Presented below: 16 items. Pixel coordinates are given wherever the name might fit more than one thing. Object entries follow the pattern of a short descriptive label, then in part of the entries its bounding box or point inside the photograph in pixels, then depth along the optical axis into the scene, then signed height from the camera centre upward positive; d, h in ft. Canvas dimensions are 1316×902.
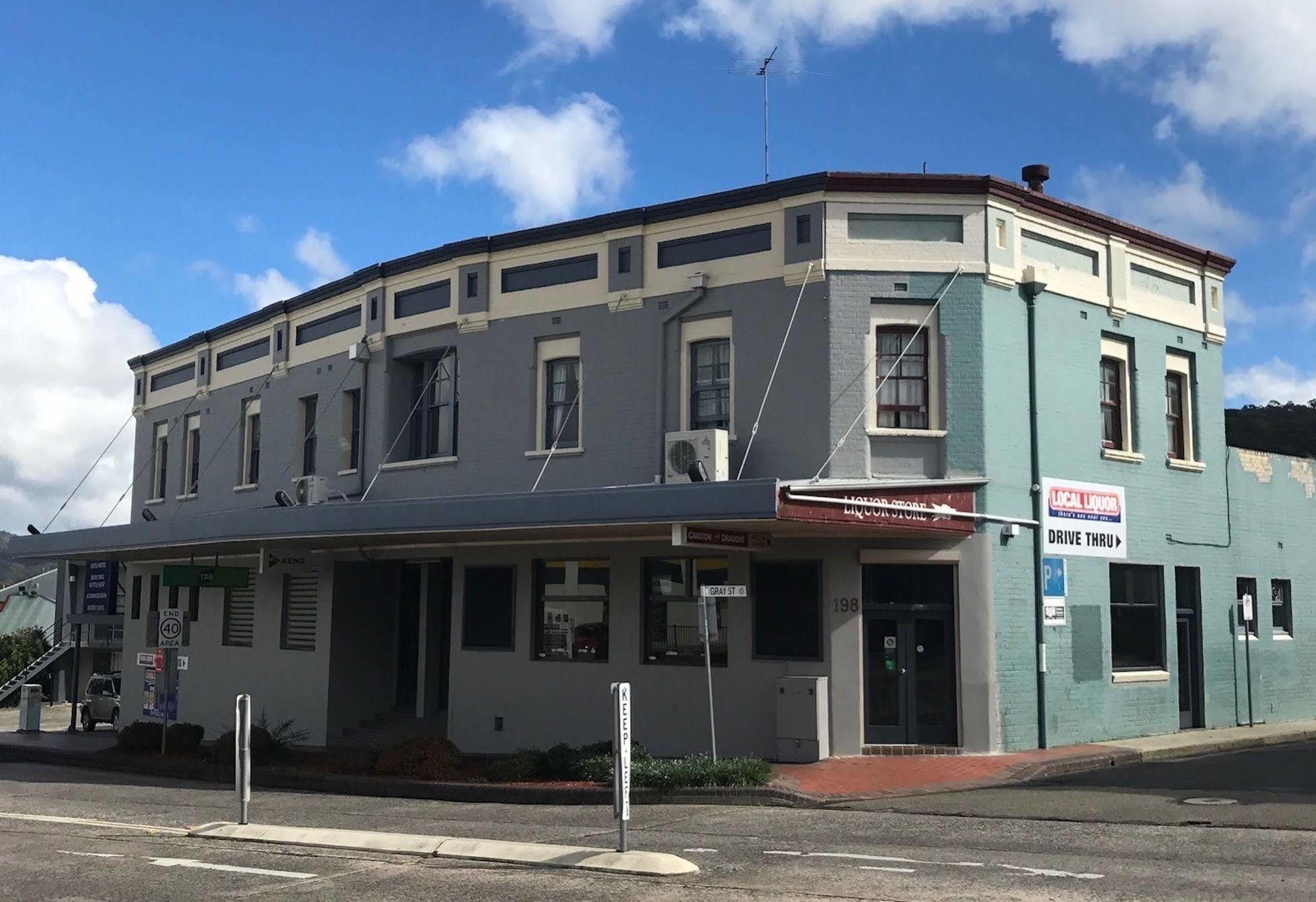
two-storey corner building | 61.11 +6.38
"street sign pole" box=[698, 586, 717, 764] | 52.90 -0.36
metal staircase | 144.15 -6.11
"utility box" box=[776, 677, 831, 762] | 58.44 -4.69
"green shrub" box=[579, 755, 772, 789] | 51.60 -6.25
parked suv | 107.76 -7.58
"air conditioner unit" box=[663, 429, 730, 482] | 62.28 +7.47
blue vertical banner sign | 134.31 +2.03
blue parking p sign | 63.82 +1.80
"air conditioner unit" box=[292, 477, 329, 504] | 82.69 +7.45
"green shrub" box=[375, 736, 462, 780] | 59.62 -6.79
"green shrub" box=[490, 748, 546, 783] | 57.00 -6.74
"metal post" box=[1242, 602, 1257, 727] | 75.36 -1.45
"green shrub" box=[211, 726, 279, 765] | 68.28 -7.22
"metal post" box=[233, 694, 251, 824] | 46.06 -4.90
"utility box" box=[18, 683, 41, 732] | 101.55 -7.82
